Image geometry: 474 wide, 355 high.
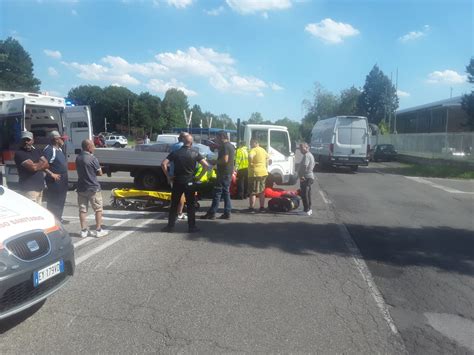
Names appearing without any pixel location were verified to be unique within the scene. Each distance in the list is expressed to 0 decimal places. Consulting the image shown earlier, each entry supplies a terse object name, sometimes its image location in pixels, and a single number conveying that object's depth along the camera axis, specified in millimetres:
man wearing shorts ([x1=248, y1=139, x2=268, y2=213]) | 10406
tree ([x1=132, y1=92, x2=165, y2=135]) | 100312
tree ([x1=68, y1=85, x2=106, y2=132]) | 117562
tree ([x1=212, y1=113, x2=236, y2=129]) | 109731
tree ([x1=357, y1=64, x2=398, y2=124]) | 89875
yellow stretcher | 10516
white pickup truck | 13344
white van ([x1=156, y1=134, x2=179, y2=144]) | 22020
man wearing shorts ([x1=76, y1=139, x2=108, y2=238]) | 7391
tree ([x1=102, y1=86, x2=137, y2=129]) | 111750
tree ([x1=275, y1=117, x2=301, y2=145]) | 111212
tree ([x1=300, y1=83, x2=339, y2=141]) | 97875
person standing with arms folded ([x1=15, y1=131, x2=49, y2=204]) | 7078
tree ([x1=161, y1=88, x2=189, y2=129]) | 106250
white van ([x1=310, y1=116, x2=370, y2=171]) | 24141
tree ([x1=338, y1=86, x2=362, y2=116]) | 94188
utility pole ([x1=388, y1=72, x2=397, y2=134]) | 73275
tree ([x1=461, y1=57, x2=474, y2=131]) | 36281
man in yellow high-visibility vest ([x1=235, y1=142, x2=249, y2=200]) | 11102
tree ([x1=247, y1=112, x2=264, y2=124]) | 106350
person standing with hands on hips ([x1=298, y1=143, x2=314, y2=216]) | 10328
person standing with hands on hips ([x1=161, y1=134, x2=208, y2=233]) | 7863
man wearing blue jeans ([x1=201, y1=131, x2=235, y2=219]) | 9406
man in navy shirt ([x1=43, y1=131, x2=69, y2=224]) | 7651
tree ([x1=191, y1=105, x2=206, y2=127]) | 120875
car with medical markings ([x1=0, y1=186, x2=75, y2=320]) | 3664
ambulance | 12945
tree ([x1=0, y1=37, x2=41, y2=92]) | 86125
